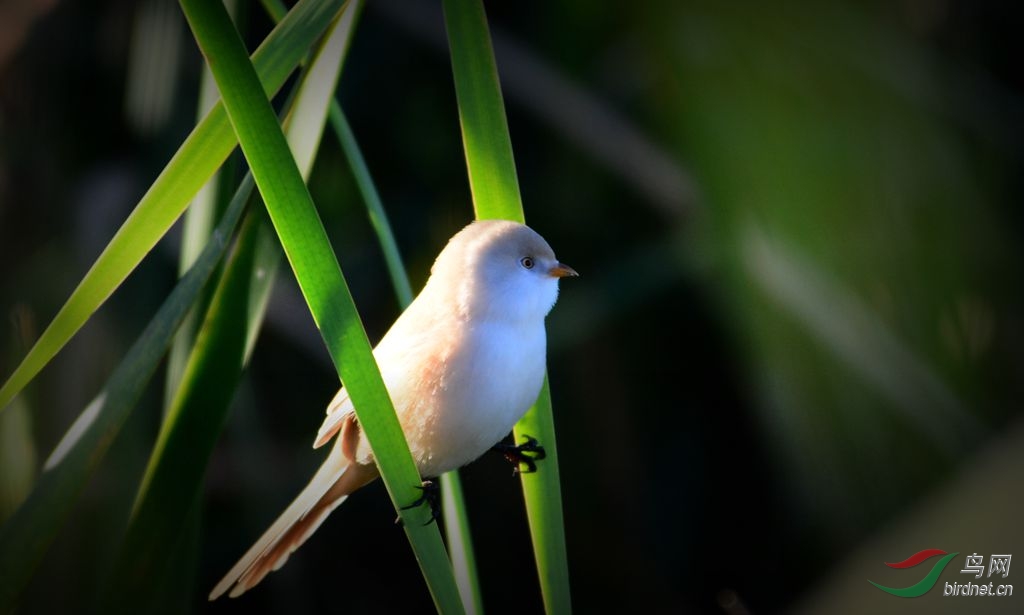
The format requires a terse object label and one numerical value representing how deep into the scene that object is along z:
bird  3.69
